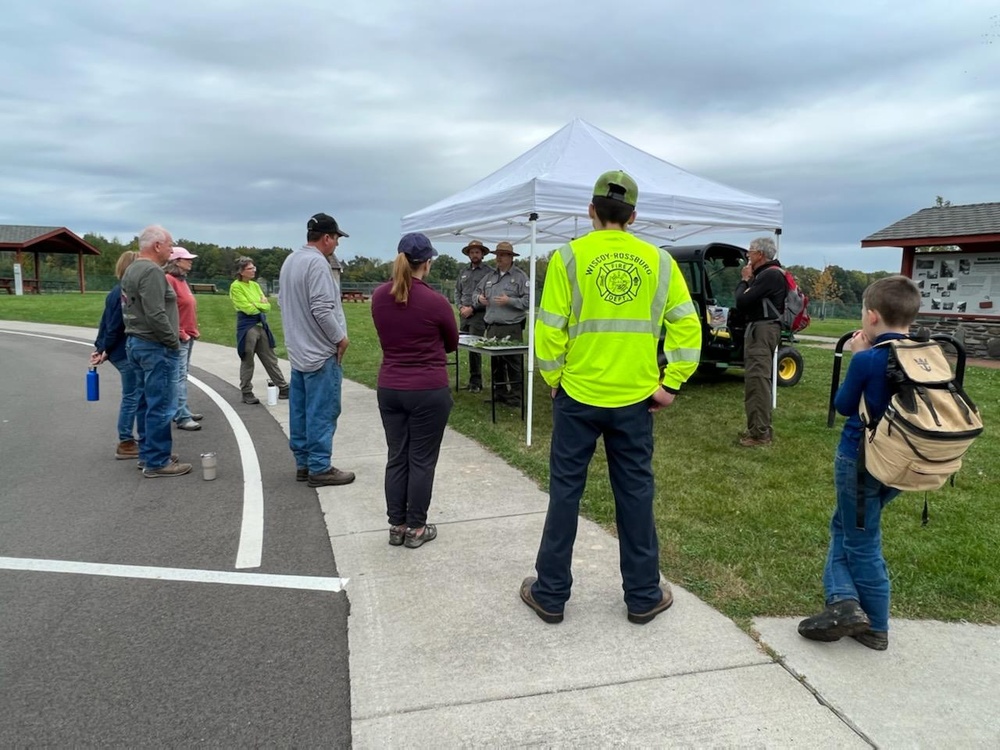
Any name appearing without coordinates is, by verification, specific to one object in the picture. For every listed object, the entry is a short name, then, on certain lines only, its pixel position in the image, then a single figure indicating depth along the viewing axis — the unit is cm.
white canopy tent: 644
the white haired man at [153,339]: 526
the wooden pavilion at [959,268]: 1531
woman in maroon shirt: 391
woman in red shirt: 712
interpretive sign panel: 1541
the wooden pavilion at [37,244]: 3591
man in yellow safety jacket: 295
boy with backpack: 279
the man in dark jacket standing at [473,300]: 911
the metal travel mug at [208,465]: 543
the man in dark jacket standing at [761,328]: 646
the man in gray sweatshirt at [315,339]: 493
